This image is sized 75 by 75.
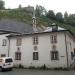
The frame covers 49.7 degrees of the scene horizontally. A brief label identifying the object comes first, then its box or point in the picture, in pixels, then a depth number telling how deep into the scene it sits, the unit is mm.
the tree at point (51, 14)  52519
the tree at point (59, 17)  51178
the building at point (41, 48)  14082
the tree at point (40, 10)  57058
